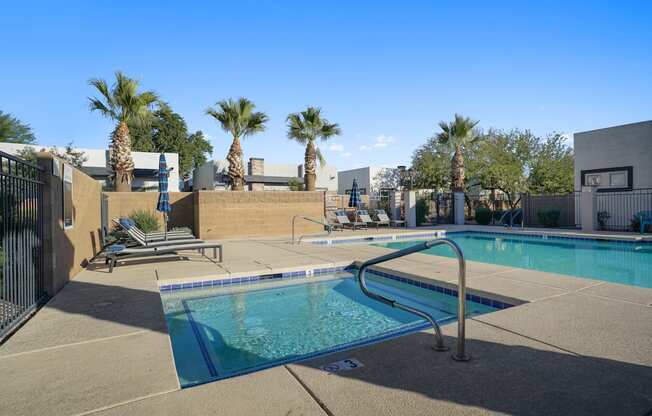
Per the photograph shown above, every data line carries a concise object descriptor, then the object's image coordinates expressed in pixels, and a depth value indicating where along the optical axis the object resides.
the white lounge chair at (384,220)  17.42
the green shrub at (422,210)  19.39
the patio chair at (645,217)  13.67
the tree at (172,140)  36.56
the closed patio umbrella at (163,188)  9.76
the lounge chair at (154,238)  7.71
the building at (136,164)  24.02
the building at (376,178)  33.84
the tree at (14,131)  24.84
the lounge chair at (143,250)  6.67
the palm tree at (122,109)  13.81
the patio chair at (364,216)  17.03
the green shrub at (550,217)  17.55
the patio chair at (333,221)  16.61
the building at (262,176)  31.20
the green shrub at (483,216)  19.80
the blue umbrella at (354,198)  17.81
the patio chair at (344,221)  16.64
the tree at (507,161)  22.11
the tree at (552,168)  23.14
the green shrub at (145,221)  12.21
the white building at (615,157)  14.99
